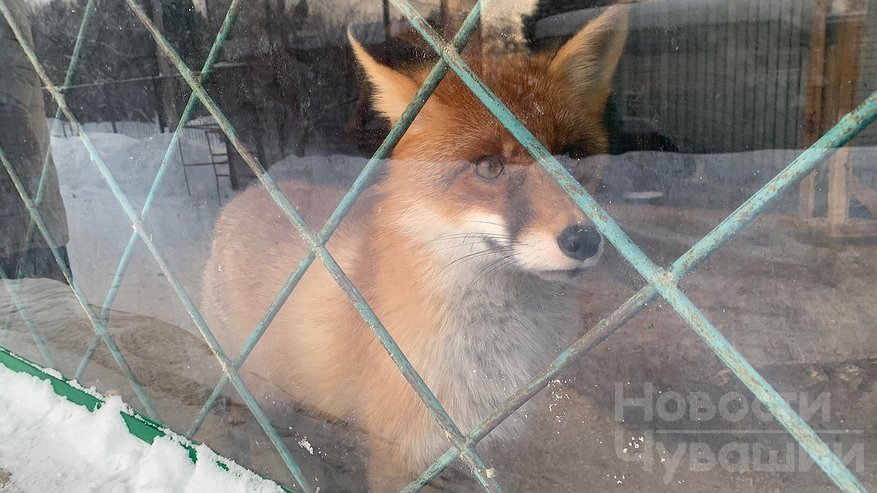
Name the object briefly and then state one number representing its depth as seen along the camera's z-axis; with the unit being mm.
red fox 283
